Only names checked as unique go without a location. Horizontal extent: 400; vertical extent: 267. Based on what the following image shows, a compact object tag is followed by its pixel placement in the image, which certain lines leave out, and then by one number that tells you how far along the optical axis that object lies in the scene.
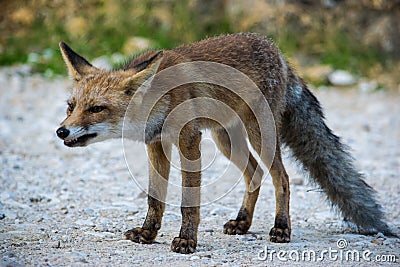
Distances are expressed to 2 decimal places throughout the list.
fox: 9.47
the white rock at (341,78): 25.95
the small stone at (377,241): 10.44
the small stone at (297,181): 14.41
